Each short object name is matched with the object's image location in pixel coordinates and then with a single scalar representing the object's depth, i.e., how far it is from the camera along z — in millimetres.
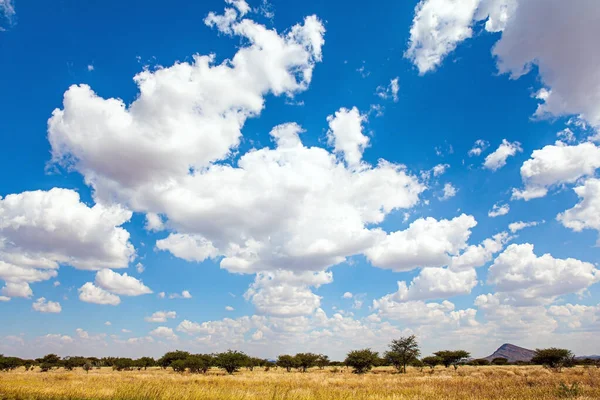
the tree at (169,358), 81656
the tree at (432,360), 78806
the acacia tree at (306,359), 81625
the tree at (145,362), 91000
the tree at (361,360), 68375
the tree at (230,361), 63938
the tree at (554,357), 65188
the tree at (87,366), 78131
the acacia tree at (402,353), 72812
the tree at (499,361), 108050
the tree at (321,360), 90238
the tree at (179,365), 66000
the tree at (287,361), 82231
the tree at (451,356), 76250
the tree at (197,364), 64625
